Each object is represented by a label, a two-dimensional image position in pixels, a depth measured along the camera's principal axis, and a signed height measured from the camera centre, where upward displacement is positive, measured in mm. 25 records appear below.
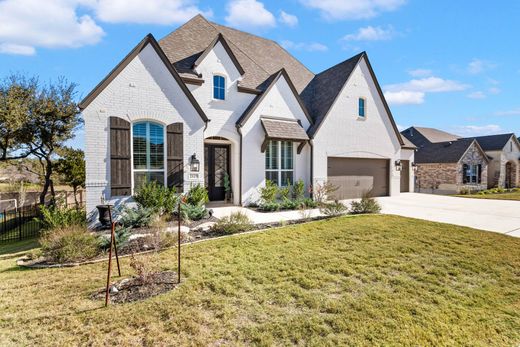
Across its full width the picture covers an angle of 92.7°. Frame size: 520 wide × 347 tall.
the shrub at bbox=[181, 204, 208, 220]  8517 -1470
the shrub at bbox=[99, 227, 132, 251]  5945 -1702
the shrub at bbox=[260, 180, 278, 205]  11482 -1092
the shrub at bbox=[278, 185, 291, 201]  12140 -1088
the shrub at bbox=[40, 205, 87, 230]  6395 -1309
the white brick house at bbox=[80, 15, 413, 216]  8422 +2093
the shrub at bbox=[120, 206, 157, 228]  7633 -1490
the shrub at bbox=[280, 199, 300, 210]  11000 -1562
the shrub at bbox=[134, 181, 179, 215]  8414 -965
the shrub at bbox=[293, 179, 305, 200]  12509 -974
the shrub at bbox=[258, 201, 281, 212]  10680 -1582
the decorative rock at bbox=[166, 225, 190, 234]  6945 -1761
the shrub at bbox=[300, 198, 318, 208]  11382 -1536
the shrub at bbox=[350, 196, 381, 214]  9844 -1477
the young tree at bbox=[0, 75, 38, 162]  9680 +2272
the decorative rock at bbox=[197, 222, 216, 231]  7714 -1800
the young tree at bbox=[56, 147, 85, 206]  12812 +182
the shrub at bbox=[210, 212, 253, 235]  7317 -1654
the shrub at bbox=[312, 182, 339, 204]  12266 -1070
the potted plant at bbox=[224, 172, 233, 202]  11922 -884
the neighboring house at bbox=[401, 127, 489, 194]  23391 +385
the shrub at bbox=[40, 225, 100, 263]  5383 -1690
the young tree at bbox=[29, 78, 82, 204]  10320 +2170
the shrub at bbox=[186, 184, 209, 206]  9383 -995
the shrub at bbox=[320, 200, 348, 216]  9273 -1475
